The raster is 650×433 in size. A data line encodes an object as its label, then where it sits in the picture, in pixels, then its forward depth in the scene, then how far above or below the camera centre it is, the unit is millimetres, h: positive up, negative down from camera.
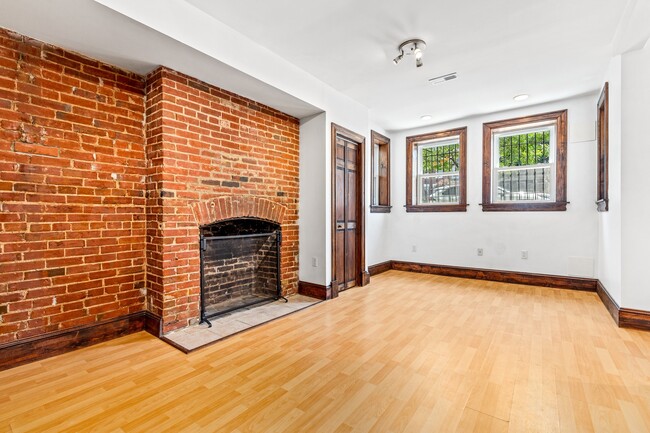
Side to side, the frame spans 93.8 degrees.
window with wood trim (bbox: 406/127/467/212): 5051 +735
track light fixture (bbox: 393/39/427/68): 2768 +1543
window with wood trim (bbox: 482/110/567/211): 4277 +749
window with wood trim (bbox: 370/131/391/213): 5484 +752
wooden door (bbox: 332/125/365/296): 3936 +34
